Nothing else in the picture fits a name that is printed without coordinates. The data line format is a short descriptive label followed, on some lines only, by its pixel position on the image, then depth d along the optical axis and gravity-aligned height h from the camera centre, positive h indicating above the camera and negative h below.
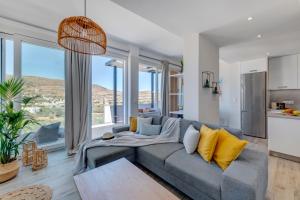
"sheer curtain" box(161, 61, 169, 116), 5.38 +0.40
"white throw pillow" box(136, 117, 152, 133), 3.26 -0.48
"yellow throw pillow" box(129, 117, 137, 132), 3.40 -0.59
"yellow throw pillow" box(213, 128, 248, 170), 1.75 -0.60
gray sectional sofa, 1.36 -0.82
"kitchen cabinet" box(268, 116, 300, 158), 2.85 -0.73
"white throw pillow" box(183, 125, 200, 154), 2.17 -0.62
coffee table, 1.27 -0.81
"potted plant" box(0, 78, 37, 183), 2.26 -0.47
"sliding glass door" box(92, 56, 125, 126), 3.96 +0.25
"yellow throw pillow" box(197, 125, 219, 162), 1.92 -0.60
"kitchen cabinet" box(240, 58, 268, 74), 4.53 +1.06
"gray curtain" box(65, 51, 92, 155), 3.29 +0.00
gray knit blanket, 2.43 -0.75
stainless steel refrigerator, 4.45 -0.15
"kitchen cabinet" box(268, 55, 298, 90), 4.31 +0.80
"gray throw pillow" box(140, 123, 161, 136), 3.08 -0.62
